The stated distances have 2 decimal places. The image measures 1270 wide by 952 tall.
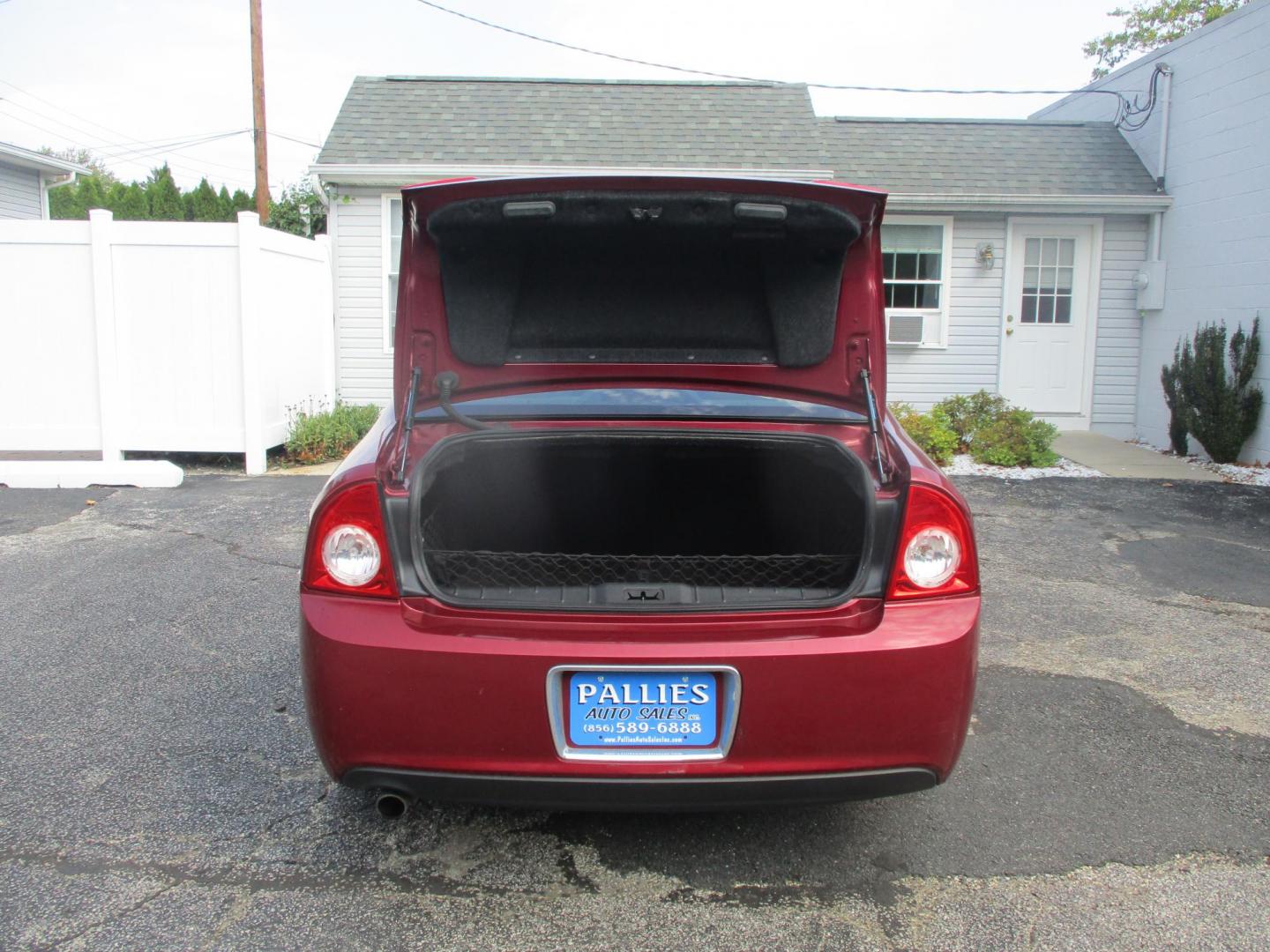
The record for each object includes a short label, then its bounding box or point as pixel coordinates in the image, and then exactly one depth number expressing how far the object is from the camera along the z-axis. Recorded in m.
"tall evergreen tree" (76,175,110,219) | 23.99
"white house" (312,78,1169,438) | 10.78
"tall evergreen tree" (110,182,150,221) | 21.59
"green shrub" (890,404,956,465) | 9.23
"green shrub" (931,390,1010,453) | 9.57
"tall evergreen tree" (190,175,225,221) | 21.66
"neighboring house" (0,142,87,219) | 15.81
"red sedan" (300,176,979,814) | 2.16
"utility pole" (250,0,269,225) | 15.69
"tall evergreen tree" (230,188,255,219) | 22.43
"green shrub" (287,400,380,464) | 9.00
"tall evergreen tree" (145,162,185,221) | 21.33
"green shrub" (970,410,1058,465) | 9.08
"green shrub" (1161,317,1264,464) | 9.03
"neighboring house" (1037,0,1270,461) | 9.09
